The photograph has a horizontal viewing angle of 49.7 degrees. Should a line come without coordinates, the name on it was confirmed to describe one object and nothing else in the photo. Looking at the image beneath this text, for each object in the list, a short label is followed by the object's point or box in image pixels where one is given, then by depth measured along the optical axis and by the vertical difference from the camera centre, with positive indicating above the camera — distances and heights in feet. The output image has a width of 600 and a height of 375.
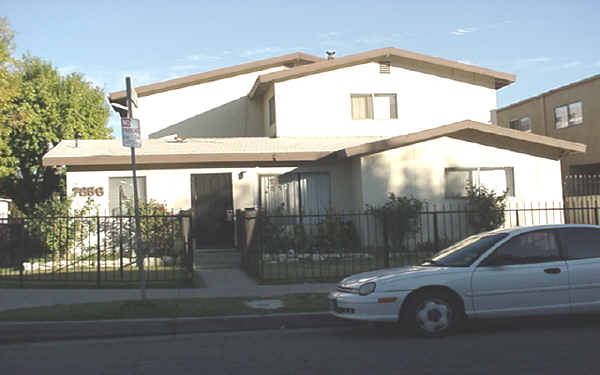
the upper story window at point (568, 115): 86.79 +12.92
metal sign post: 31.22 +4.52
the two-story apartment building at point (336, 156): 58.03 +5.70
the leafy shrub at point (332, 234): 55.93 -1.35
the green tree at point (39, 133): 81.66 +12.49
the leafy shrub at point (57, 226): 52.29 +0.29
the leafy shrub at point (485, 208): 56.70 +0.39
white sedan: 26.04 -2.97
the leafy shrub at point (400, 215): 54.67 +0.05
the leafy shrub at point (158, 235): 50.85 -0.77
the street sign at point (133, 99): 32.01 +6.32
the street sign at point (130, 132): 31.22 +4.57
